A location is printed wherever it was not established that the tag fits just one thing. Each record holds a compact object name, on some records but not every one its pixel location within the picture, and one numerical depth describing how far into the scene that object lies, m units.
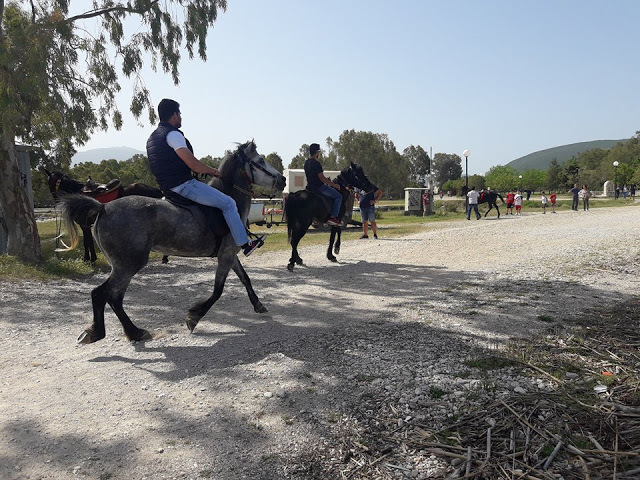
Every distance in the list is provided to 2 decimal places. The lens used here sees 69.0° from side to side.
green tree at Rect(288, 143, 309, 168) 75.12
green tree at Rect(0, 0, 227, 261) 9.91
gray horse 5.45
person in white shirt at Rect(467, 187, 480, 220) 26.42
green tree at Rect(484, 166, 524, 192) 109.88
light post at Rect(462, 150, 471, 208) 35.88
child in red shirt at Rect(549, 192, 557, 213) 30.49
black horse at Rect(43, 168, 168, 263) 10.95
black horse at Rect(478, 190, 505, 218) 28.52
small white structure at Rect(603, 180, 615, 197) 64.44
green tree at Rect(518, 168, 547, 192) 119.07
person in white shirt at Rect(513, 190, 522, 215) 29.36
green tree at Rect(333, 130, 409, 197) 66.44
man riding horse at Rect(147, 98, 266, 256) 5.84
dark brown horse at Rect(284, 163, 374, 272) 11.00
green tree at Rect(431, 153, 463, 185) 144.00
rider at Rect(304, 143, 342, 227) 11.10
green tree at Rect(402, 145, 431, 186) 116.50
